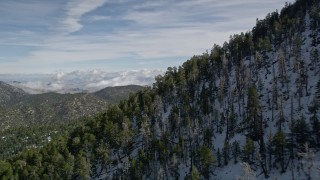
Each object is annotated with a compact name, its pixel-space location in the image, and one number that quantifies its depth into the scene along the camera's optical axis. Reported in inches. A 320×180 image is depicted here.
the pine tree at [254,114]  3749.7
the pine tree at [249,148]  3496.3
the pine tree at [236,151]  3790.2
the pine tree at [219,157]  3863.2
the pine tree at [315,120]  3400.8
